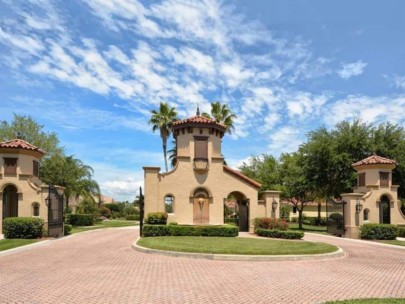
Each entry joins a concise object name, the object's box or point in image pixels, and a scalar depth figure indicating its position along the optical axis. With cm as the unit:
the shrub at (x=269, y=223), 2452
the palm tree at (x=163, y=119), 4822
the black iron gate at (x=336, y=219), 2847
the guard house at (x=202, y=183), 2772
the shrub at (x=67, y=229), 2669
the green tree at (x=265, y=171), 4828
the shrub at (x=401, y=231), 2787
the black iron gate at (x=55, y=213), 2430
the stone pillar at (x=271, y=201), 2842
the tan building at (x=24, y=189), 2488
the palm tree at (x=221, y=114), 4806
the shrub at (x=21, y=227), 2233
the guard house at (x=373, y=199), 2736
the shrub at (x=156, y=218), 2445
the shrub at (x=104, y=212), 6538
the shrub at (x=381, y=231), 2598
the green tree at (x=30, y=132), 4025
